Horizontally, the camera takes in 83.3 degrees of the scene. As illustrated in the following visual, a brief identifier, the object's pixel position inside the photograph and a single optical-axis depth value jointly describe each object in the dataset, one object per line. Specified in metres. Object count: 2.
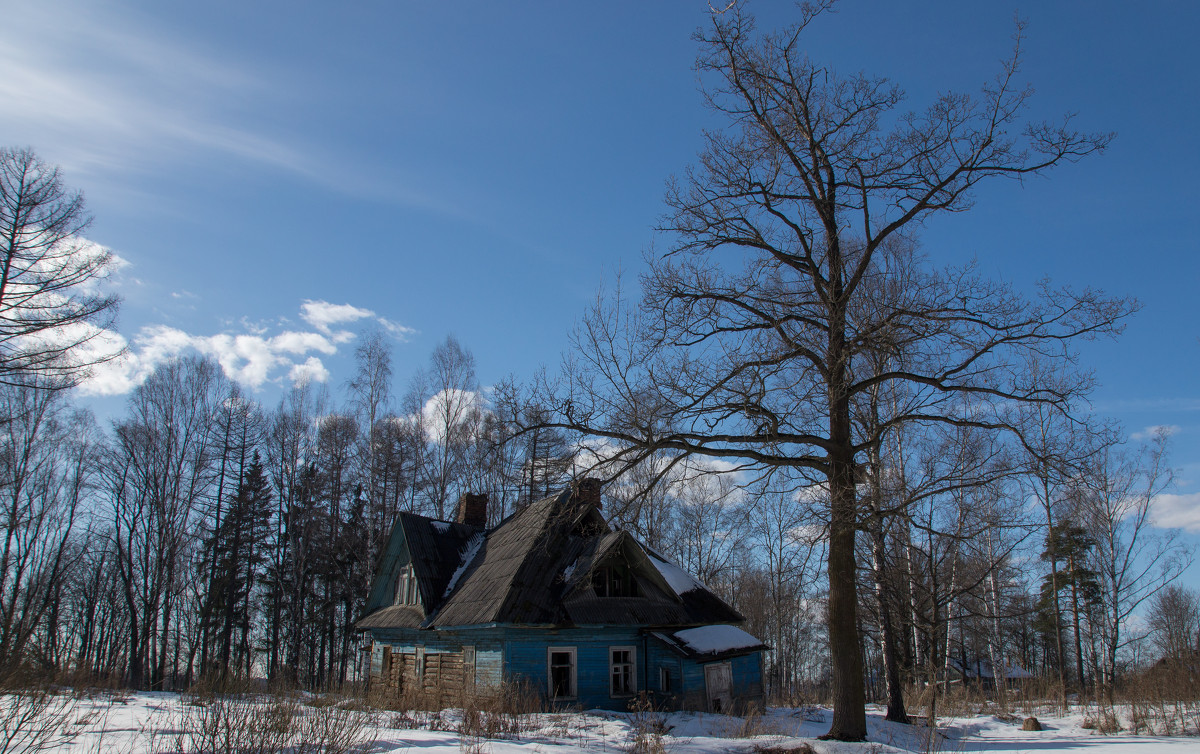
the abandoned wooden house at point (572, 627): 17.59
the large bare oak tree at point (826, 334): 10.65
